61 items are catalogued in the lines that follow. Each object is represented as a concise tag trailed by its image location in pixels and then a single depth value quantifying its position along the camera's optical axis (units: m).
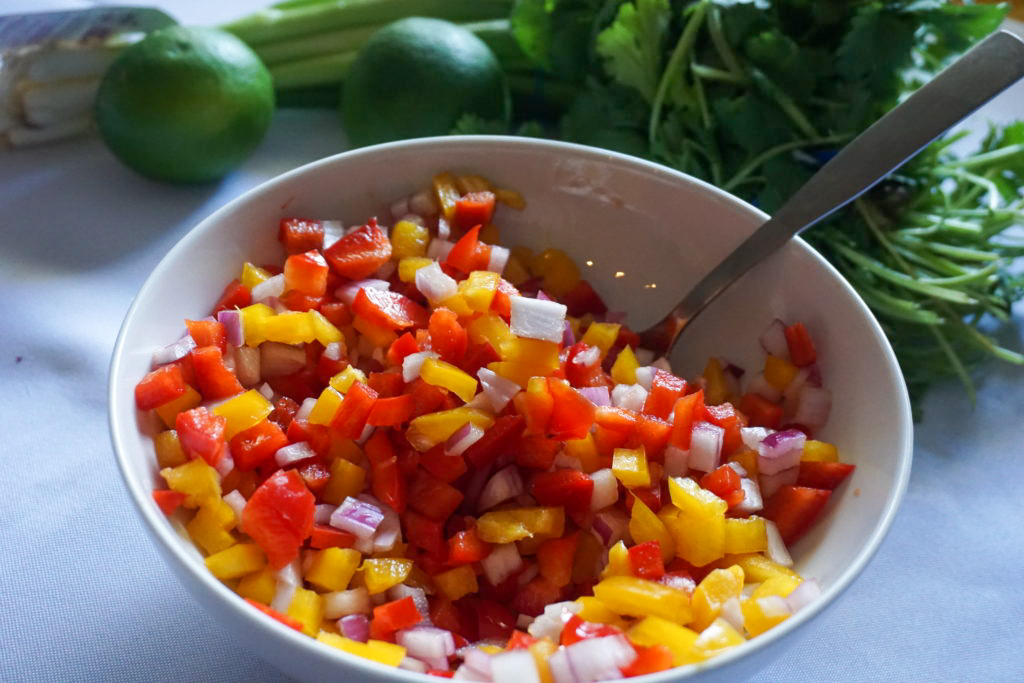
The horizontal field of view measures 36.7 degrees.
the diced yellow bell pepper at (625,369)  0.43
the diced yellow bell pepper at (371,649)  0.37
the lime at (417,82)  0.52
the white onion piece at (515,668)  0.36
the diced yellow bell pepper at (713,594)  0.38
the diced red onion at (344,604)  0.39
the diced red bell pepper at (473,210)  0.45
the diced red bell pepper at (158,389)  0.40
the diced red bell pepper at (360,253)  0.44
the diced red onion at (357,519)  0.39
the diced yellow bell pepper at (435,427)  0.40
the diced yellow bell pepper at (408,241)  0.45
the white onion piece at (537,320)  0.41
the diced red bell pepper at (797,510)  0.40
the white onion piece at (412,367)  0.41
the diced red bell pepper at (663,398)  0.42
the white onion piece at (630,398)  0.42
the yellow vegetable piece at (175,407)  0.40
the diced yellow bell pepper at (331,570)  0.39
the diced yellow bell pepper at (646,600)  0.38
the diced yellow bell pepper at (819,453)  0.41
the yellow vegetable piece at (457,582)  0.40
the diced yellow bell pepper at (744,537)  0.40
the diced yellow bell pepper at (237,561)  0.38
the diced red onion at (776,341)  0.44
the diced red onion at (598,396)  0.42
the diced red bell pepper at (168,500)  0.38
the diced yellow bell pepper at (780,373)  0.43
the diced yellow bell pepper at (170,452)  0.40
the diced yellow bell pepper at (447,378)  0.40
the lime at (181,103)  0.51
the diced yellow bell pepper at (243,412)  0.40
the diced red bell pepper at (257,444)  0.40
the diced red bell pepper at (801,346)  0.43
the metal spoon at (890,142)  0.42
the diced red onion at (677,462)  0.41
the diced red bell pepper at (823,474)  0.41
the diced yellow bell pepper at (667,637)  0.37
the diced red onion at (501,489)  0.41
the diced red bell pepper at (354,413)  0.40
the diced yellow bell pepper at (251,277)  0.43
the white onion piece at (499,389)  0.41
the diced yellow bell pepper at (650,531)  0.40
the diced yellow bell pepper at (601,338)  0.44
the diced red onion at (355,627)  0.38
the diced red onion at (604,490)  0.41
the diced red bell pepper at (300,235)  0.44
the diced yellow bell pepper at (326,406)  0.41
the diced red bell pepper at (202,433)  0.39
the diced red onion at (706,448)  0.41
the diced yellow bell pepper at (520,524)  0.40
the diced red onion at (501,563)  0.40
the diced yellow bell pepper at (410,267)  0.44
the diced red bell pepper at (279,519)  0.39
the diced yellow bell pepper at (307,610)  0.38
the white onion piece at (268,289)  0.43
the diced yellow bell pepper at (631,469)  0.40
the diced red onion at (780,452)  0.41
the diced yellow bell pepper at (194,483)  0.39
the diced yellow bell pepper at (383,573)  0.39
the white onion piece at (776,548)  0.40
